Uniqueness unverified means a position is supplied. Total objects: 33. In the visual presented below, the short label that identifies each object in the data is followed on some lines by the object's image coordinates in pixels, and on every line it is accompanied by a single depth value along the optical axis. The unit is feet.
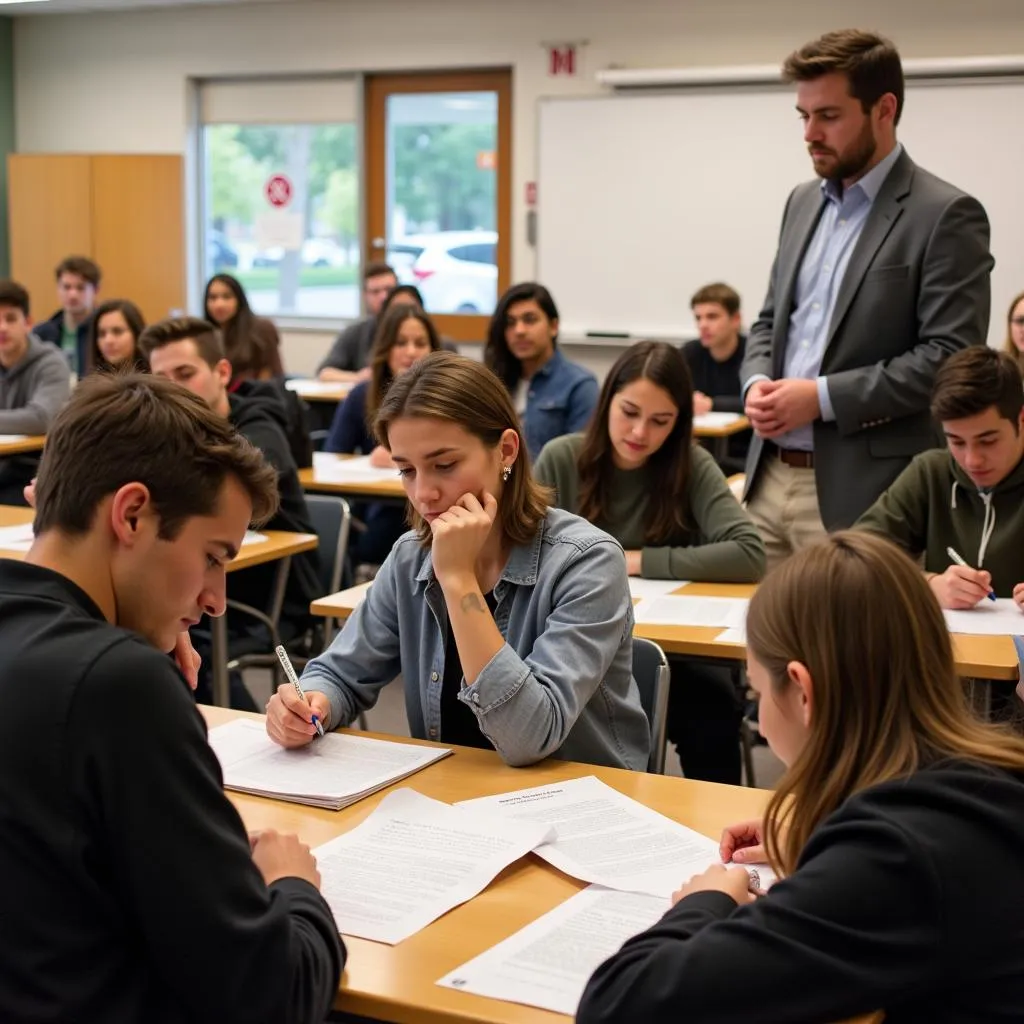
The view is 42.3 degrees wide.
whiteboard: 23.59
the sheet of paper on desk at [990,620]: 8.81
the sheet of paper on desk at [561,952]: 4.14
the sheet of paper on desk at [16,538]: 10.81
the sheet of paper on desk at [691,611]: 9.17
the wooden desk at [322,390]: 21.45
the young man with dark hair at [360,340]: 23.53
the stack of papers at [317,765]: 5.83
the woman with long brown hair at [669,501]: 10.24
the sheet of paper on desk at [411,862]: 4.66
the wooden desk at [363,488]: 14.25
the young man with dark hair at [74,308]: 25.17
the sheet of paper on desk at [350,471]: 14.71
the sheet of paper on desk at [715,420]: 19.17
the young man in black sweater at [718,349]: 21.70
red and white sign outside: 30.19
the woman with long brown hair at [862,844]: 3.73
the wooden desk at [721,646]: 8.09
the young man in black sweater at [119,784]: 3.54
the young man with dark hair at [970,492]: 9.37
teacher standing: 10.04
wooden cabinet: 30.42
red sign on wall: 26.48
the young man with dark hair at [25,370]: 17.75
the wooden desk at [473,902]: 4.12
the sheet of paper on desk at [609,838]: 5.02
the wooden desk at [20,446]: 16.45
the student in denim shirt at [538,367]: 16.52
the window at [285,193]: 29.53
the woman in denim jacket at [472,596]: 6.48
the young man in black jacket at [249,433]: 11.78
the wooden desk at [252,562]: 10.64
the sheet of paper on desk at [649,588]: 9.98
